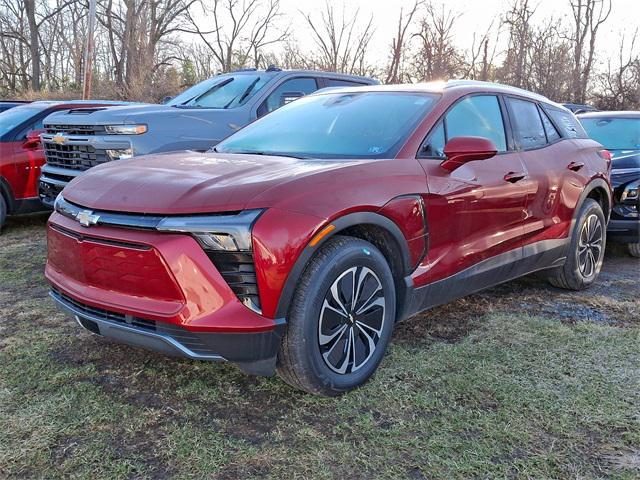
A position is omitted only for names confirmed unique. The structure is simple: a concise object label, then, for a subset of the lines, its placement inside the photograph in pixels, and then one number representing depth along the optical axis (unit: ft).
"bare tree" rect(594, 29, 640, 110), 79.51
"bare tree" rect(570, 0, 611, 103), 86.25
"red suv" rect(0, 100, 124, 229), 21.48
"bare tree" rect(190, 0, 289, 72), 124.98
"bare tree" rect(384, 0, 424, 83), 84.93
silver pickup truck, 18.43
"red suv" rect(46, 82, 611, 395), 8.08
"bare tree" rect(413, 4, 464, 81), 83.66
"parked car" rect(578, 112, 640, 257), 19.15
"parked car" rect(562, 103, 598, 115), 49.22
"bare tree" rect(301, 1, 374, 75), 94.33
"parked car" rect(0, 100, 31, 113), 34.63
